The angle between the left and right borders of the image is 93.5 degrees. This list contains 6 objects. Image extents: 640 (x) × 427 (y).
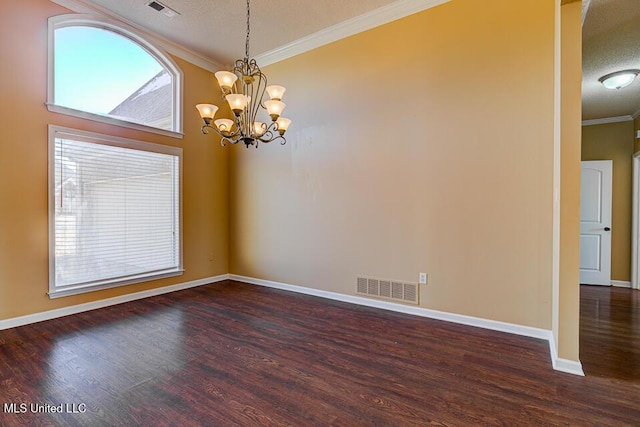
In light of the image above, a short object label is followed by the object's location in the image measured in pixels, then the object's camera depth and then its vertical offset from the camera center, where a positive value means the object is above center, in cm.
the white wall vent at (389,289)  349 -94
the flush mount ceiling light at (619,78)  357 +162
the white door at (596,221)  503 -14
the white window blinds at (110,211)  345 +0
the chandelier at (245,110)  274 +97
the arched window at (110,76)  346 +176
